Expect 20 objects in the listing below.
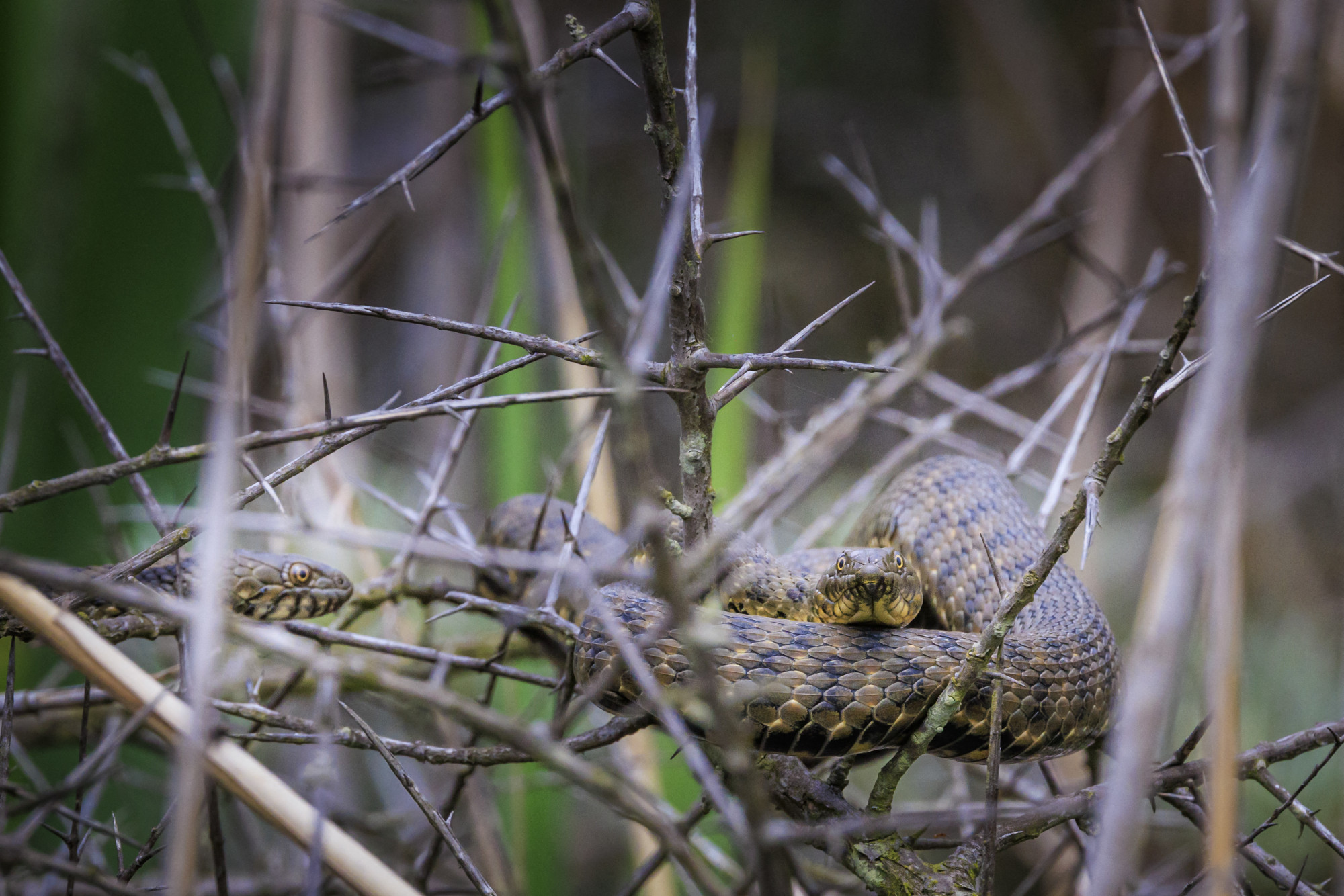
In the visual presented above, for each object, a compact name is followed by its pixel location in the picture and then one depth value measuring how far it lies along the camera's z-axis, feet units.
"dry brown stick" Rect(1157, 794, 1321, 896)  10.02
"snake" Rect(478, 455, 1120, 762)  10.07
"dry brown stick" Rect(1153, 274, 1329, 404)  9.93
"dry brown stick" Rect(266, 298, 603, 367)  9.95
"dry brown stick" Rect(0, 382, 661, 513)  9.94
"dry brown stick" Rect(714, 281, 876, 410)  9.99
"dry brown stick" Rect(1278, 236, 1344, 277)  9.98
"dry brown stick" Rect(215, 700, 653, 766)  9.99
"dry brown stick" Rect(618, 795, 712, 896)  10.05
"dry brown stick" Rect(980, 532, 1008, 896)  9.92
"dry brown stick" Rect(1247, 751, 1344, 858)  9.99
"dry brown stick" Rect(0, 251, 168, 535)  10.10
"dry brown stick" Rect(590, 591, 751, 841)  8.45
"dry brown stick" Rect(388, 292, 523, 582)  10.16
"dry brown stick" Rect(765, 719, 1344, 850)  9.45
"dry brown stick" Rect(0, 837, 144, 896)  9.37
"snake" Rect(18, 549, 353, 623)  10.21
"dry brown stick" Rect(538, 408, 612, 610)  10.08
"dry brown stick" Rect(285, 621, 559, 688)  10.05
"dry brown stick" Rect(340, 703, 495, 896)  9.96
